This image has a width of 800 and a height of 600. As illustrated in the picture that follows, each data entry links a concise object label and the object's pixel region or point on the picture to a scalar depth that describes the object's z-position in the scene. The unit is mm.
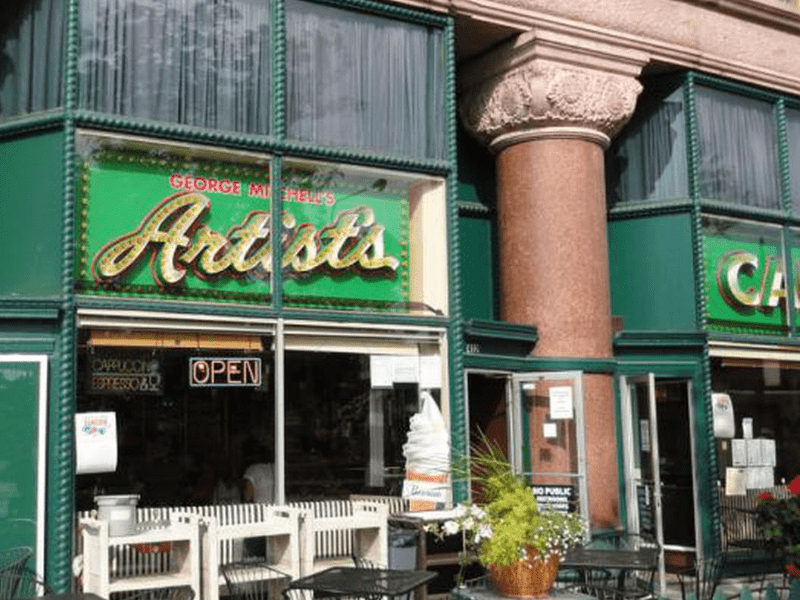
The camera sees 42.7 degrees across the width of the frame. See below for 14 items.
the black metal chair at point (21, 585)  7473
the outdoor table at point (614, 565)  7234
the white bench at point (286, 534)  7718
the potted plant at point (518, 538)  5871
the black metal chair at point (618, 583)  7758
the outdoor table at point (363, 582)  5898
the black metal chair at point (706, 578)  7790
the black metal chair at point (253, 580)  7854
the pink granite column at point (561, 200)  11094
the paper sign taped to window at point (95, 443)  8031
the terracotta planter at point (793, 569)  8469
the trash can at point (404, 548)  8523
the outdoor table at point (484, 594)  5980
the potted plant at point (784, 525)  8594
